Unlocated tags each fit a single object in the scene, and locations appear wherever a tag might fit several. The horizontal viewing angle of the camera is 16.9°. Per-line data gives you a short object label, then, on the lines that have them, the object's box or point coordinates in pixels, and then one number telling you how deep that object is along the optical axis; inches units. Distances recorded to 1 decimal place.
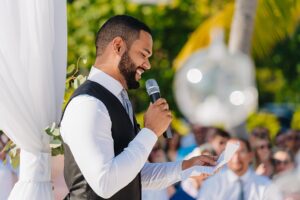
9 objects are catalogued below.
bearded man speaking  161.6
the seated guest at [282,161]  397.7
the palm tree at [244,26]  500.1
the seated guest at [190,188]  367.9
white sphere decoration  503.2
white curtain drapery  183.0
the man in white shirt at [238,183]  362.3
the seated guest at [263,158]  400.8
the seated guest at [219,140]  366.6
